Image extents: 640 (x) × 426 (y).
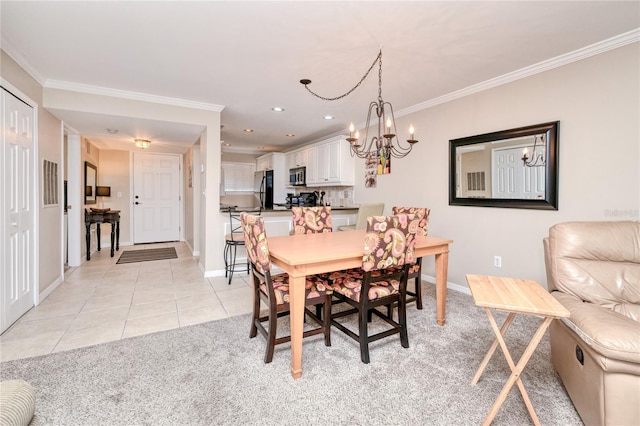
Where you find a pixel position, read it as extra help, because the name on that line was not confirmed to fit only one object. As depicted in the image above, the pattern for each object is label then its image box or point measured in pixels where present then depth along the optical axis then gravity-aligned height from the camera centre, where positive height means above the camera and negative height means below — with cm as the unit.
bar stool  388 -50
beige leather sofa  125 -53
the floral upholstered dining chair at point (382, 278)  190 -49
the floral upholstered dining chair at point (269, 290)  192 -58
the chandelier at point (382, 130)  238 +98
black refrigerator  682 +50
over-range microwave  605 +68
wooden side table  131 -44
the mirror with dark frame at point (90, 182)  519 +47
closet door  239 -3
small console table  508 -25
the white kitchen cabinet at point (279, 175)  683 +77
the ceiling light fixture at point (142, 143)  486 +108
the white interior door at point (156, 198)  646 +21
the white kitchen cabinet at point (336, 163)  510 +80
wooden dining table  181 -35
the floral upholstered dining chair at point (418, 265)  271 -53
